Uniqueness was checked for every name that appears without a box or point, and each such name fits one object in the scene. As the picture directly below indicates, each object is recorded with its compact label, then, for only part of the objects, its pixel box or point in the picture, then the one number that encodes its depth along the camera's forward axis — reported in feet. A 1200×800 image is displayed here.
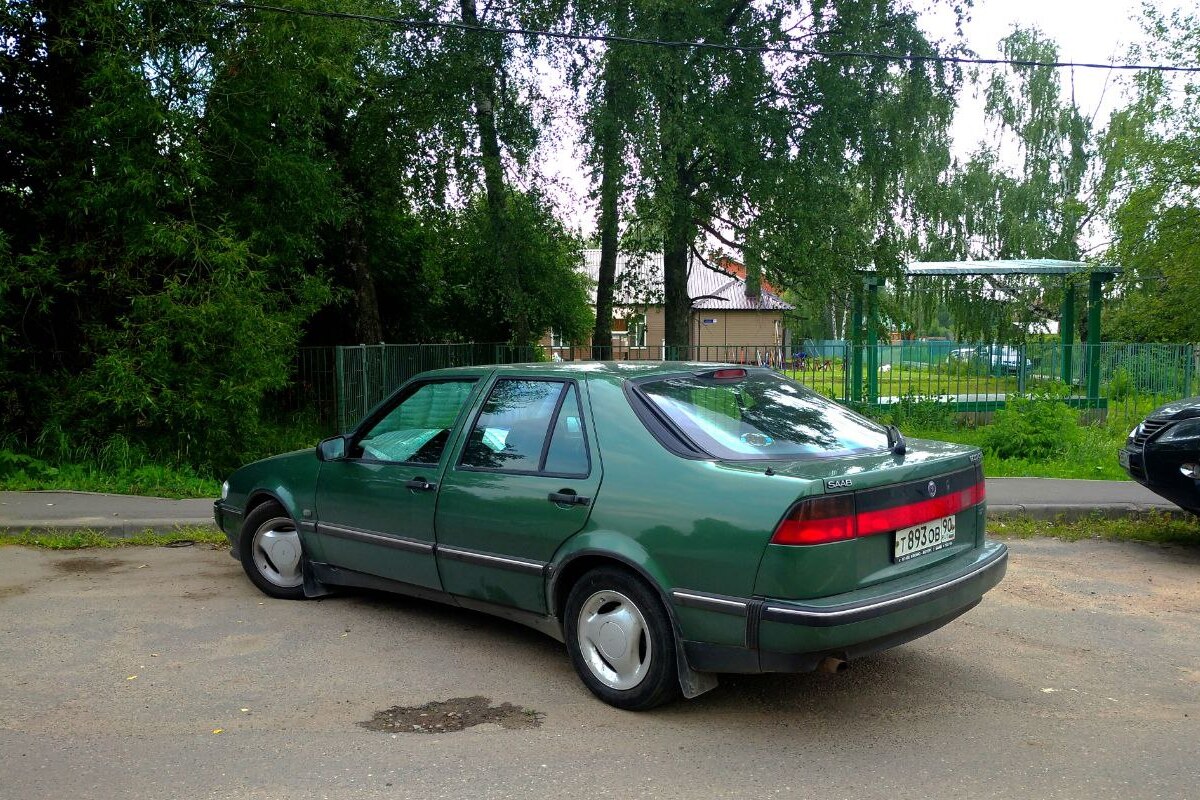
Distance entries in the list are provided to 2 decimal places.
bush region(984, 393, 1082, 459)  38.22
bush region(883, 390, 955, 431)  45.62
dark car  22.44
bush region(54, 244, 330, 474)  34.60
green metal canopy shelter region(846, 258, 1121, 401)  47.78
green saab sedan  12.03
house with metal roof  48.26
